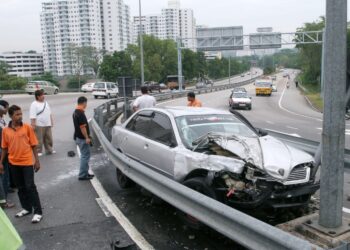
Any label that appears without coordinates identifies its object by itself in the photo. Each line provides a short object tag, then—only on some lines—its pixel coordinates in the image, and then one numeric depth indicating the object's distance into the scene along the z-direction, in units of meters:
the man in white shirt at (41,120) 11.65
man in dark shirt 8.72
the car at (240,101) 33.19
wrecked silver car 5.22
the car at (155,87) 65.06
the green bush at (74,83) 88.56
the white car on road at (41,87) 48.00
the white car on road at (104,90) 40.84
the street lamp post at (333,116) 4.15
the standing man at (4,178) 7.13
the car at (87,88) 56.39
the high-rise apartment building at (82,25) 131.00
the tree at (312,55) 78.37
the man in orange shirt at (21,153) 6.36
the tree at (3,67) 86.49
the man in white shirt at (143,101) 12.16
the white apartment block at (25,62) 148.88
